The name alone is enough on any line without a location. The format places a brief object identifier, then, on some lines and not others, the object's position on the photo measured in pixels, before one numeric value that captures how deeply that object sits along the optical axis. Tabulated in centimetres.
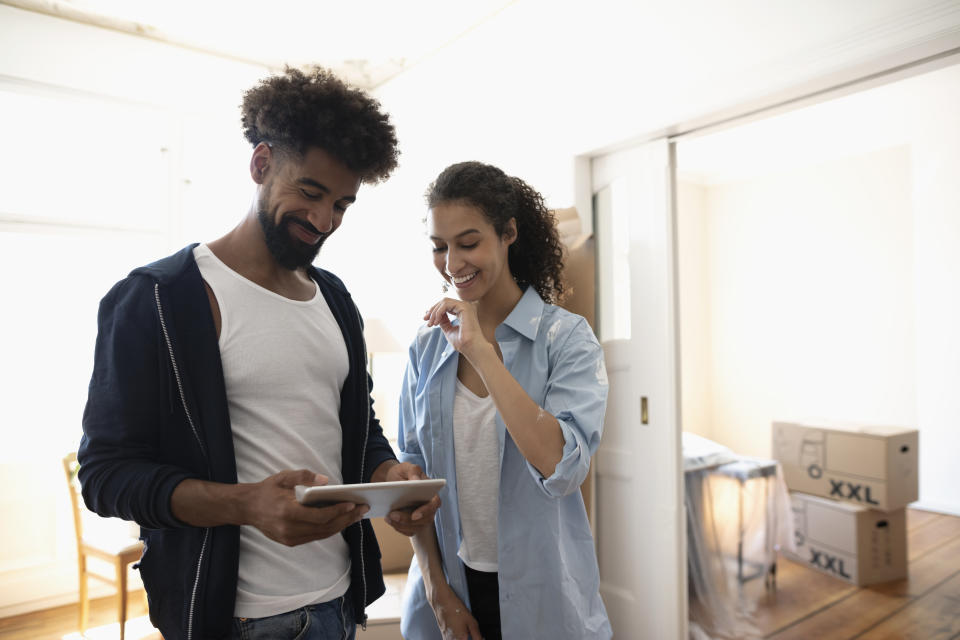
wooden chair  293
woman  122
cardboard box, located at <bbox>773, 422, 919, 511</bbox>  354
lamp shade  331
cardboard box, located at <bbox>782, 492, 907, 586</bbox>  354
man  90
